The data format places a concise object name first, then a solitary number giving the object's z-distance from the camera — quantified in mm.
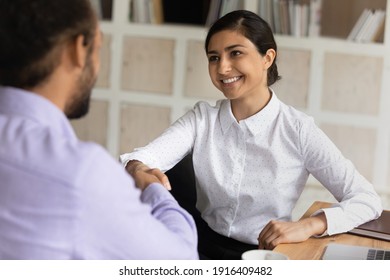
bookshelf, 5184
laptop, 3371
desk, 3365
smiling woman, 3718
